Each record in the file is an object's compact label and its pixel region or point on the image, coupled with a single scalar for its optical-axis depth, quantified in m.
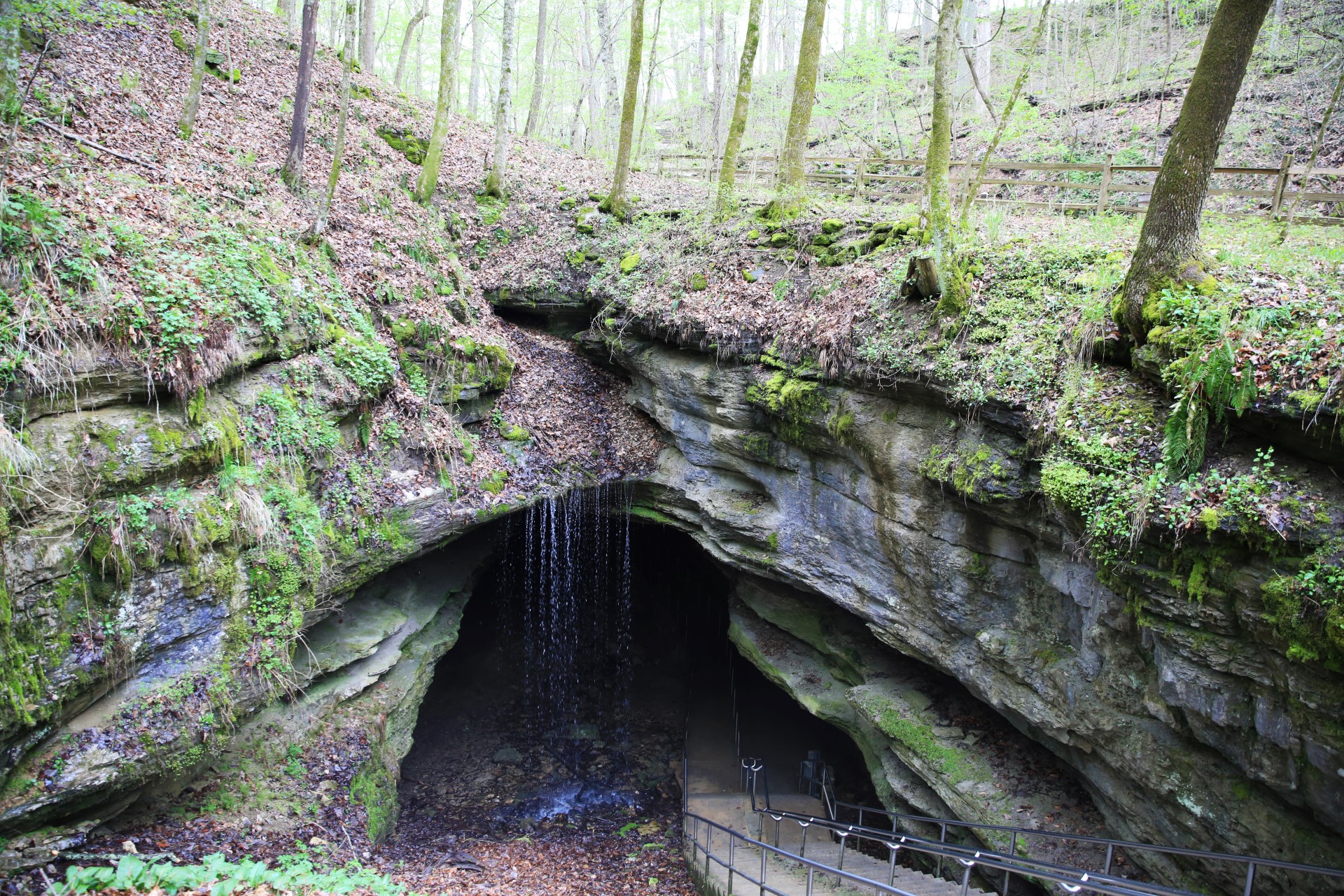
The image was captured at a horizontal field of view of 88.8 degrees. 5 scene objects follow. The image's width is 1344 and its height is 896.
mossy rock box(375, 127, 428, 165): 15.42
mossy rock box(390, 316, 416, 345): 10.57
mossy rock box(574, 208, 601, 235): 14.55
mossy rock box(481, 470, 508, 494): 10.81
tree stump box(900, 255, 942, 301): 8.73
